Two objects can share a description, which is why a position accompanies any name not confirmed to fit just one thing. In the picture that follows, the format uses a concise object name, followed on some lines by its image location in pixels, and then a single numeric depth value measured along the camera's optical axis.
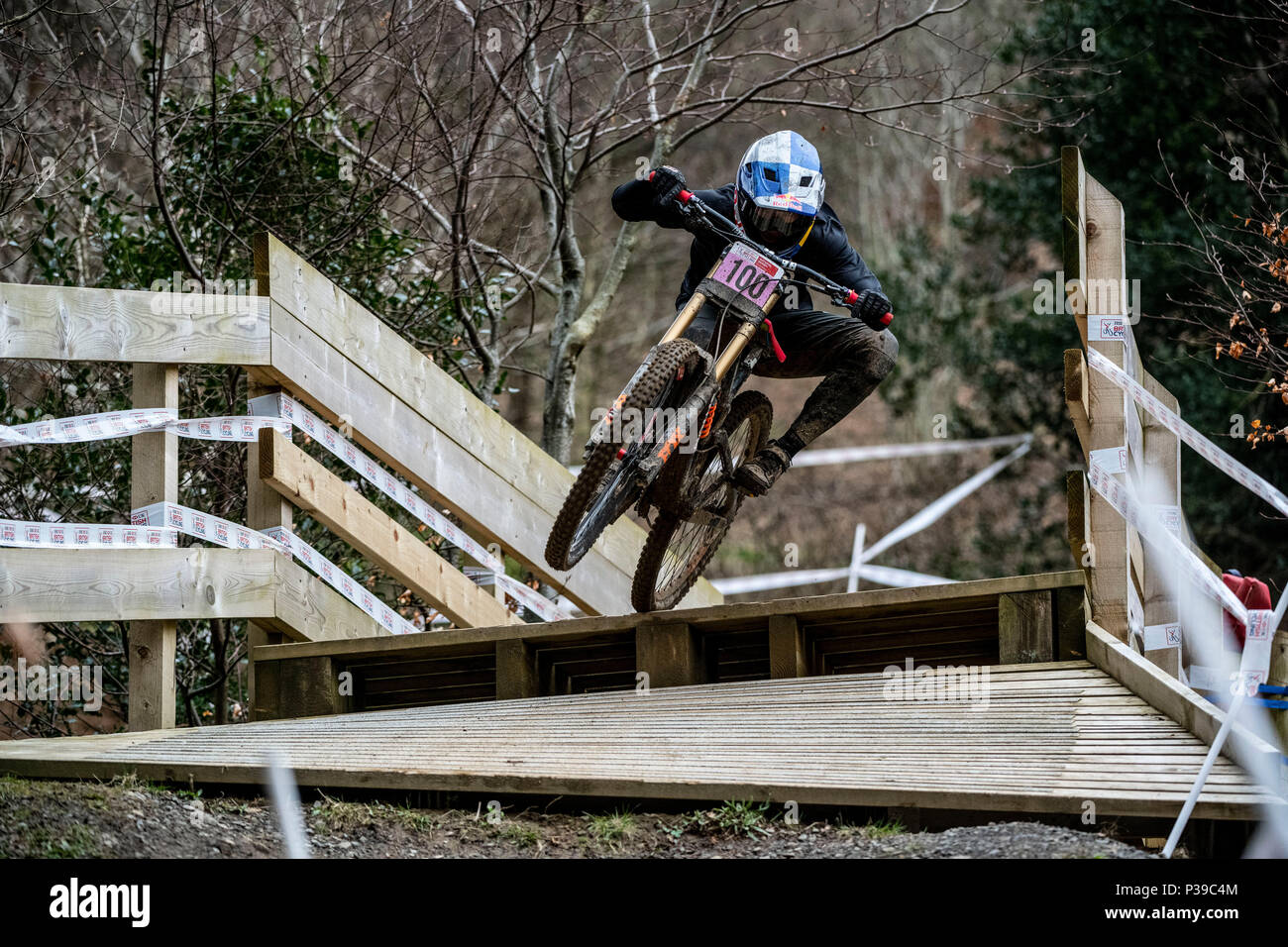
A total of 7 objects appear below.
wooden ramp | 7.86
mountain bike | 10.41
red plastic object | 13.37
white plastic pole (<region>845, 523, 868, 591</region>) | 25.17
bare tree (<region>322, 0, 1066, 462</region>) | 18.56
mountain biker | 11.41
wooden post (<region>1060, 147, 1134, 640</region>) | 10.34
